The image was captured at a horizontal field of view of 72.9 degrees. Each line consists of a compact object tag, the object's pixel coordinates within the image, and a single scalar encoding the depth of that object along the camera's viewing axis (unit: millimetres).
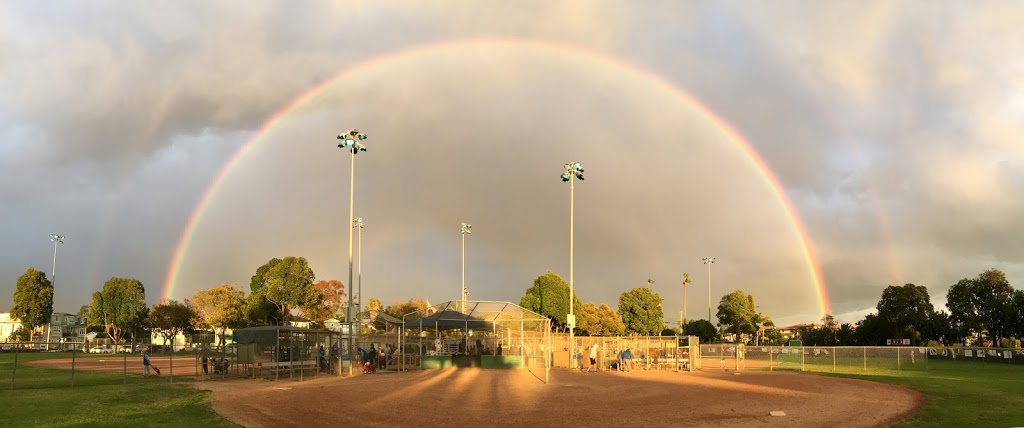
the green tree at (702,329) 103250
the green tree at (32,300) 99000
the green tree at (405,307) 102562
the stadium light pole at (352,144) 44094
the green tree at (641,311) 96250
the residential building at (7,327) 148800
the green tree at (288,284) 78062
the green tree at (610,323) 98969
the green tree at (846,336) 99188
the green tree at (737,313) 110125
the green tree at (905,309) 91812
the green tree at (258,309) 78438
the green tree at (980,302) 84188
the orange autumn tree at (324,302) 80875
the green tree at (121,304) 102312
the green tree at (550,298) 84438
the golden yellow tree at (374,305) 108375
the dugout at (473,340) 46094
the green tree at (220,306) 89812
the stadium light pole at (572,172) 39553
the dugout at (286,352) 34125
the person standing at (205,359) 35250
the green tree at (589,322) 92456
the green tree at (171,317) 100250
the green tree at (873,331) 94562
